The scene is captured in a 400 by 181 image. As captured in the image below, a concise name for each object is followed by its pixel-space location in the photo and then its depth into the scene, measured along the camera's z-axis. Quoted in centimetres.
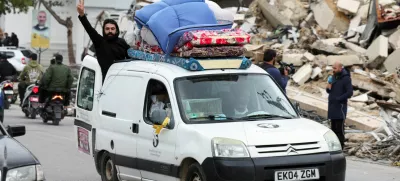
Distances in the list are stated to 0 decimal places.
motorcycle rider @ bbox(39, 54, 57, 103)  2214
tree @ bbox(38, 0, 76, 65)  5019
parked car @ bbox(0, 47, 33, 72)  4325
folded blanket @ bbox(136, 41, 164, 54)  1162
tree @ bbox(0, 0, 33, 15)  4788
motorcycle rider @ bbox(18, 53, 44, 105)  2453
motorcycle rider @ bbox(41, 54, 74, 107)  2200
